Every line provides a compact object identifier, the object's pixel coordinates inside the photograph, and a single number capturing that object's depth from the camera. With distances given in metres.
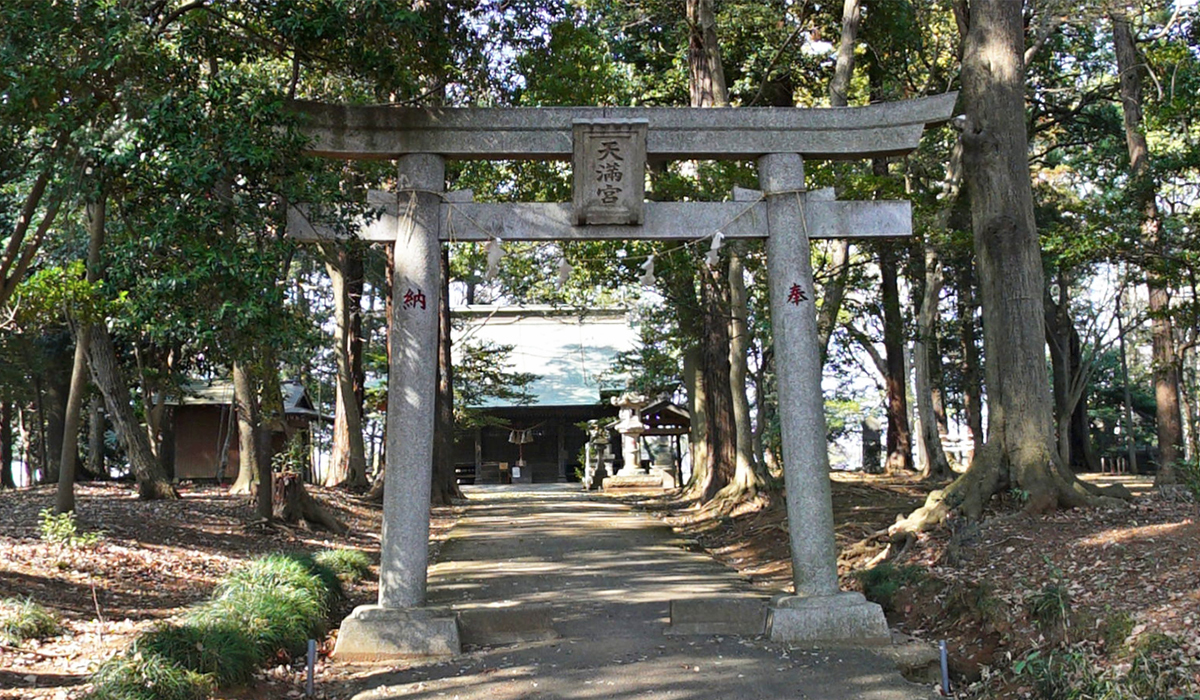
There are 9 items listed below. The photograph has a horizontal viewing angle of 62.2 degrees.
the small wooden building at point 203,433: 29.84
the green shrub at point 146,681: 5.54
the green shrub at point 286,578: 8.48
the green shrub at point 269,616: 7.24
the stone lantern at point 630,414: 30.48
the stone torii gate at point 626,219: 8.16
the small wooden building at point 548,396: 36.34
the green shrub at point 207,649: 6.18
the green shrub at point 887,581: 9.32
